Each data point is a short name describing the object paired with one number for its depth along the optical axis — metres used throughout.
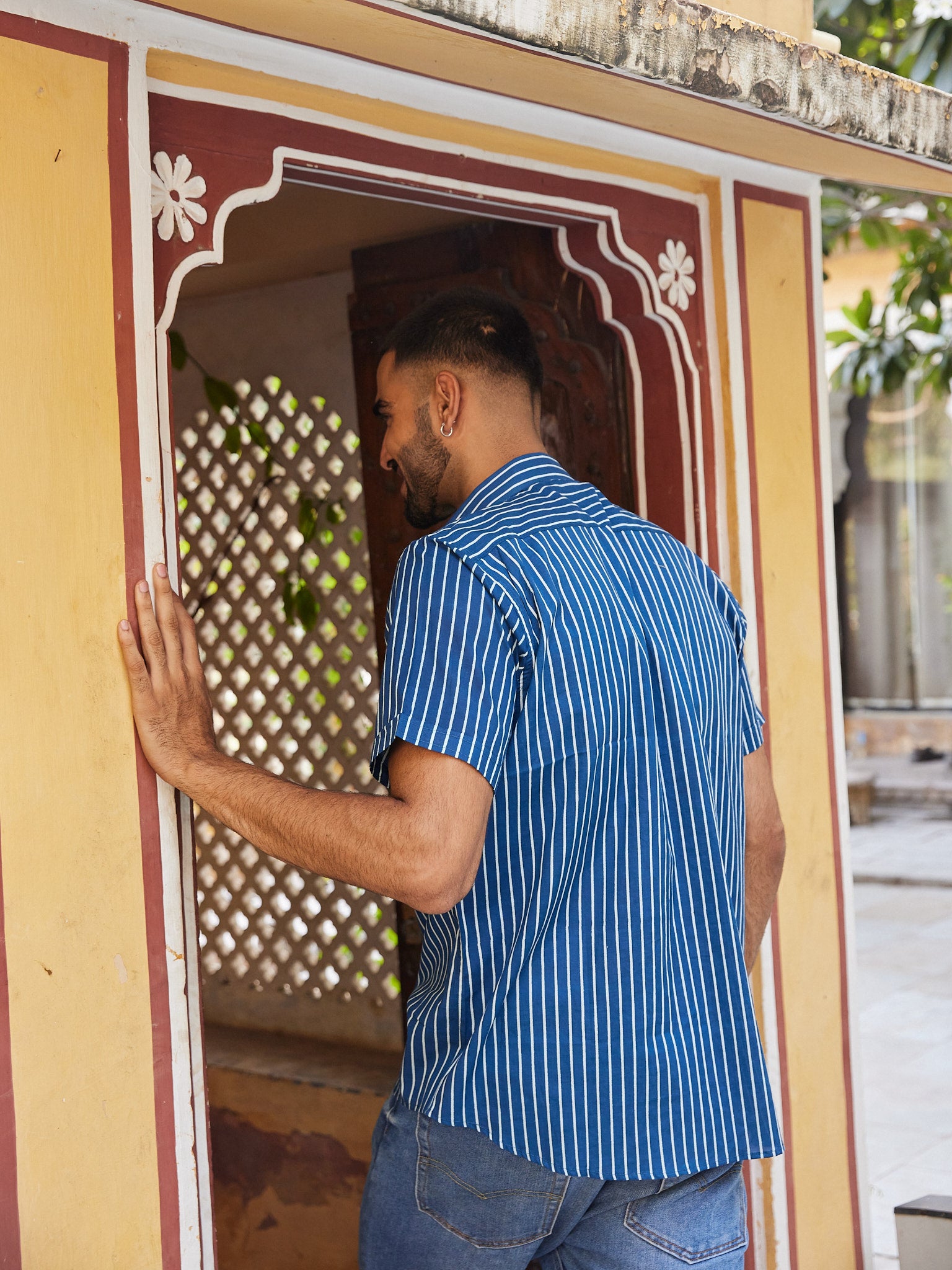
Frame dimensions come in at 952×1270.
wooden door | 2.93
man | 1.66
